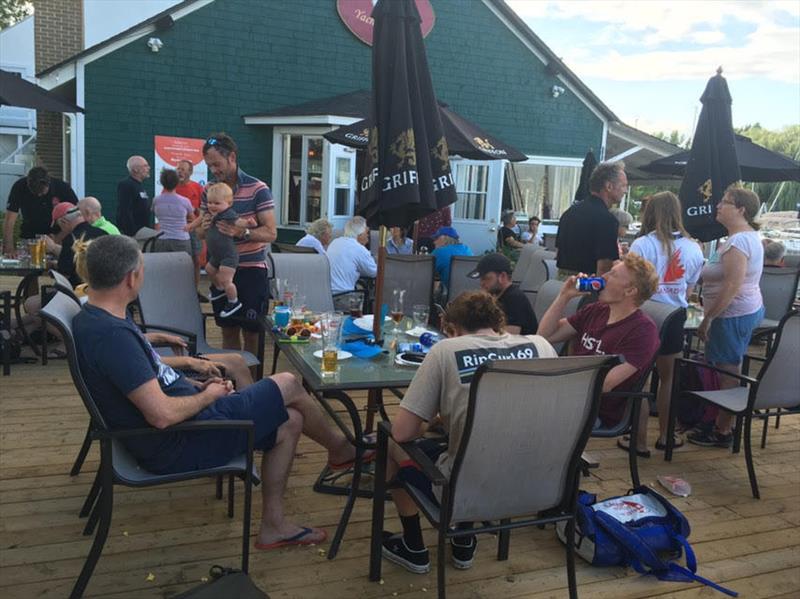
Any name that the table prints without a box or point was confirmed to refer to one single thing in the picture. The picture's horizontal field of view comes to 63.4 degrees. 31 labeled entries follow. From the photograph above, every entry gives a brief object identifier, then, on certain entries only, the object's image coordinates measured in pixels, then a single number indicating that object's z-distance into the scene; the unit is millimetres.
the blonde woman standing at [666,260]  3969
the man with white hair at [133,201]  6949
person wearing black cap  3703
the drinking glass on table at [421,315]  3596
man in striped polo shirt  3891
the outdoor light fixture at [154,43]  9297
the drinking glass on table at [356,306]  3875
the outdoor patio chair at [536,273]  5961
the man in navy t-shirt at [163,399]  2168
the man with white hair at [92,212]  5020
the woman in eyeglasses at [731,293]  3869
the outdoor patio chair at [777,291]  5867
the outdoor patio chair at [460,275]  5852
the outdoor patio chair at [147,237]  5914
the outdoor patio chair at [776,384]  3389
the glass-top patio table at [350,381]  2557
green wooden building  9375
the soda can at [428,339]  3182
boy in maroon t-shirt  3066
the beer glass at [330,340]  2615
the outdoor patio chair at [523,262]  6434
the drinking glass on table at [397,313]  3482
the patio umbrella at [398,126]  2986
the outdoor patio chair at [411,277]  5676
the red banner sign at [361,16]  10406
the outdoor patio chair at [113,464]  2154
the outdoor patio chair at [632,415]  3045
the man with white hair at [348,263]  5559
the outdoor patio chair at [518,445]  2014
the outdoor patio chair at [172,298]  3885
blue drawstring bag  2631
